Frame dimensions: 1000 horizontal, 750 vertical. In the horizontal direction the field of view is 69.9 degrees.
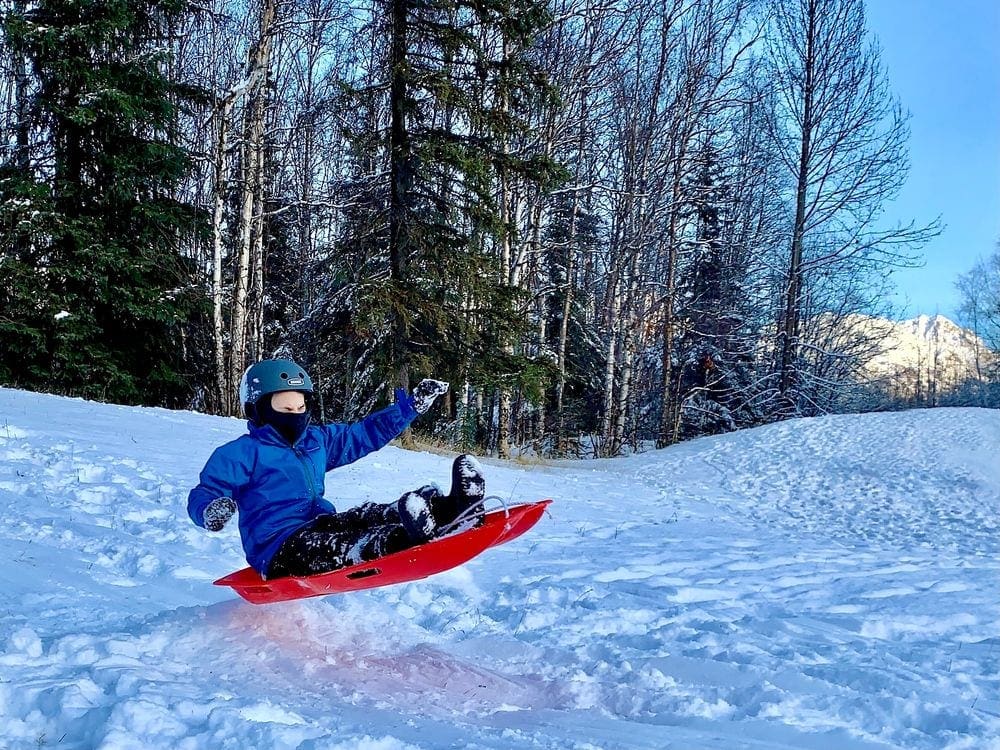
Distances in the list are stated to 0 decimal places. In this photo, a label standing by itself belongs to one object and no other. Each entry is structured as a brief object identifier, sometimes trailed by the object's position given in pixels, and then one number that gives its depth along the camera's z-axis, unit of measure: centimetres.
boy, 358
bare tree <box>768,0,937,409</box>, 1898
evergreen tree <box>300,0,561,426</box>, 1212
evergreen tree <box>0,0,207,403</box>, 1189
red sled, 344
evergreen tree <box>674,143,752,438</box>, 2161
